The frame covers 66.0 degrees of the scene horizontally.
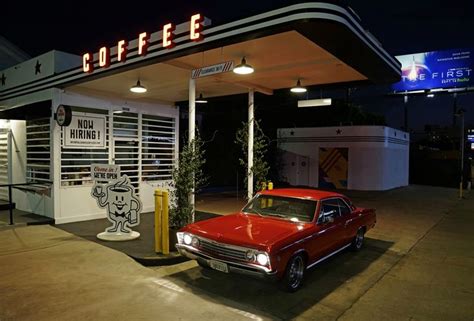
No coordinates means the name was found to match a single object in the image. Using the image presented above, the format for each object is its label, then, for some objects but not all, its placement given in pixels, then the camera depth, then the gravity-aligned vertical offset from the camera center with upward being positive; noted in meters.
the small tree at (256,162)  9.38 -0.09
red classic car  4.99 -1.16
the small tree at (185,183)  7.28 -0.50
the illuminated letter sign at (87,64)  8.34 +2.16
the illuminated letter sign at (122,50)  7.54 +2.24
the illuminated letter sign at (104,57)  7.91 +2.21
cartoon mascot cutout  7.78 -0.99
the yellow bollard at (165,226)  6.82 -1.28
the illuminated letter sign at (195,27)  6.25 +2.25
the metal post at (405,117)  34.19 +4.02
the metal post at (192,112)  7.78 +1.04
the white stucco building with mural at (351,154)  21.45 +0.29
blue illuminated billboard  22.28 +5.73
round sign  8.67 +1.02
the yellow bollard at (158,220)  6.91 -1.18
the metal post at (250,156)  9.54 +0.06
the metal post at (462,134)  20.84 +1.44
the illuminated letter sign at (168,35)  6.65 +2.26
